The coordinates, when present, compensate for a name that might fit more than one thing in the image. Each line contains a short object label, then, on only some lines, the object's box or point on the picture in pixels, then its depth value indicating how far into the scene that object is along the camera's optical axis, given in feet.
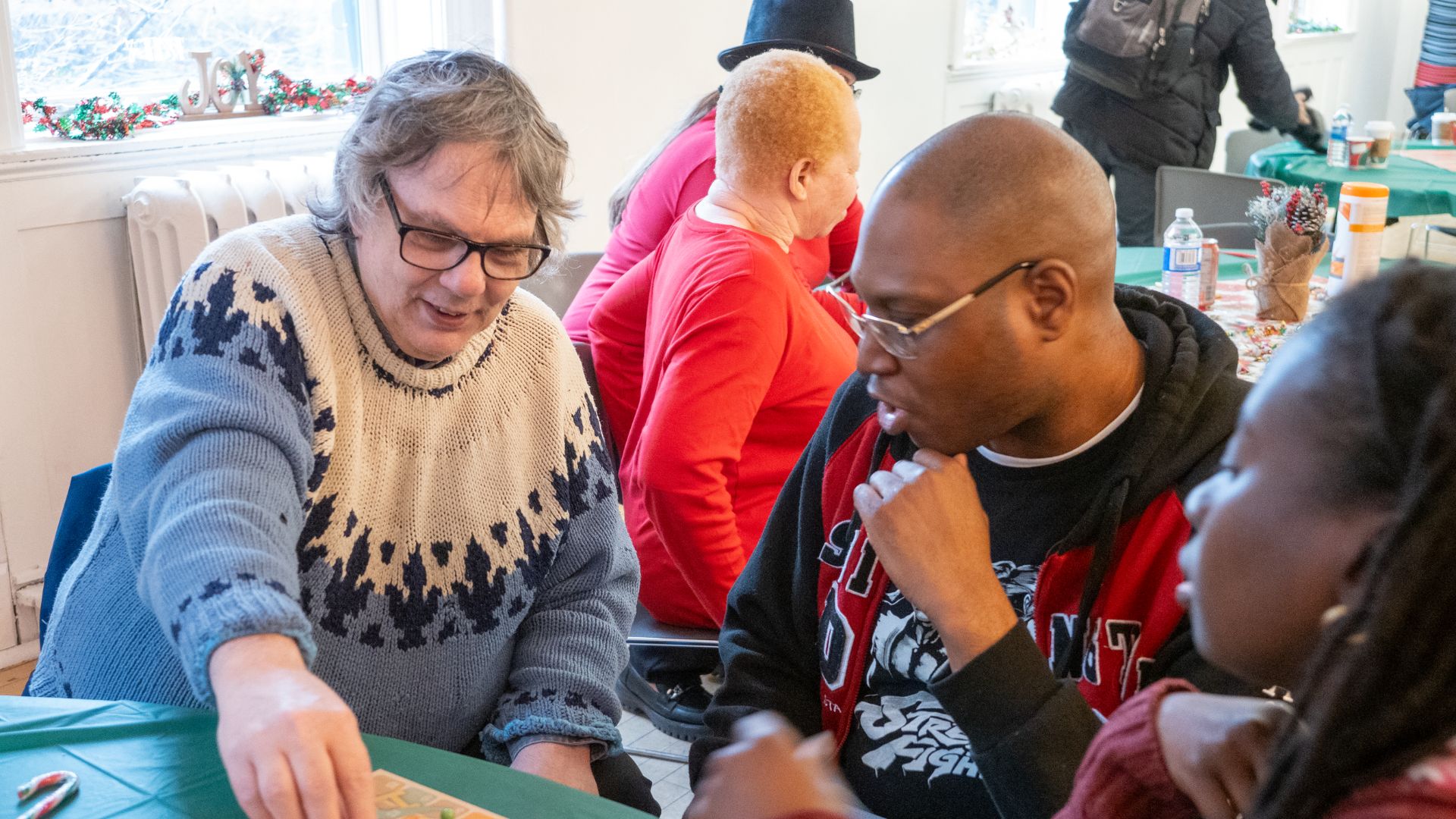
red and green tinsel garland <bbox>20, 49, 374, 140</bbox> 10.30
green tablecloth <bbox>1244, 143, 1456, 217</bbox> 14.11
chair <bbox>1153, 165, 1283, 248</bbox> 13.15
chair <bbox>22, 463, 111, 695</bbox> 5.73
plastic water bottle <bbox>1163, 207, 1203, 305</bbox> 9.42
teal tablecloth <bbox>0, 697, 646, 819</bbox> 3.84
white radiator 10.33
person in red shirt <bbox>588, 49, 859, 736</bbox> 7.27
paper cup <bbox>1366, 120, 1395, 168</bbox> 15.20
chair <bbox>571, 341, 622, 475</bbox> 8.33
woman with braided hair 2.13
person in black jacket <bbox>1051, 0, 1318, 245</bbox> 16.58
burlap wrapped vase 9.23
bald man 4.03
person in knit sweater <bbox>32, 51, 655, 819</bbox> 4.46
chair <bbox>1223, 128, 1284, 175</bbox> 20.74
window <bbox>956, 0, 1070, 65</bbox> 21.08
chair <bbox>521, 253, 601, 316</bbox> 9.72
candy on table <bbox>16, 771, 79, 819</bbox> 3.68
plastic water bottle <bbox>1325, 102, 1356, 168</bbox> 15.28
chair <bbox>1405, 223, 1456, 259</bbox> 18.93
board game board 3.72
